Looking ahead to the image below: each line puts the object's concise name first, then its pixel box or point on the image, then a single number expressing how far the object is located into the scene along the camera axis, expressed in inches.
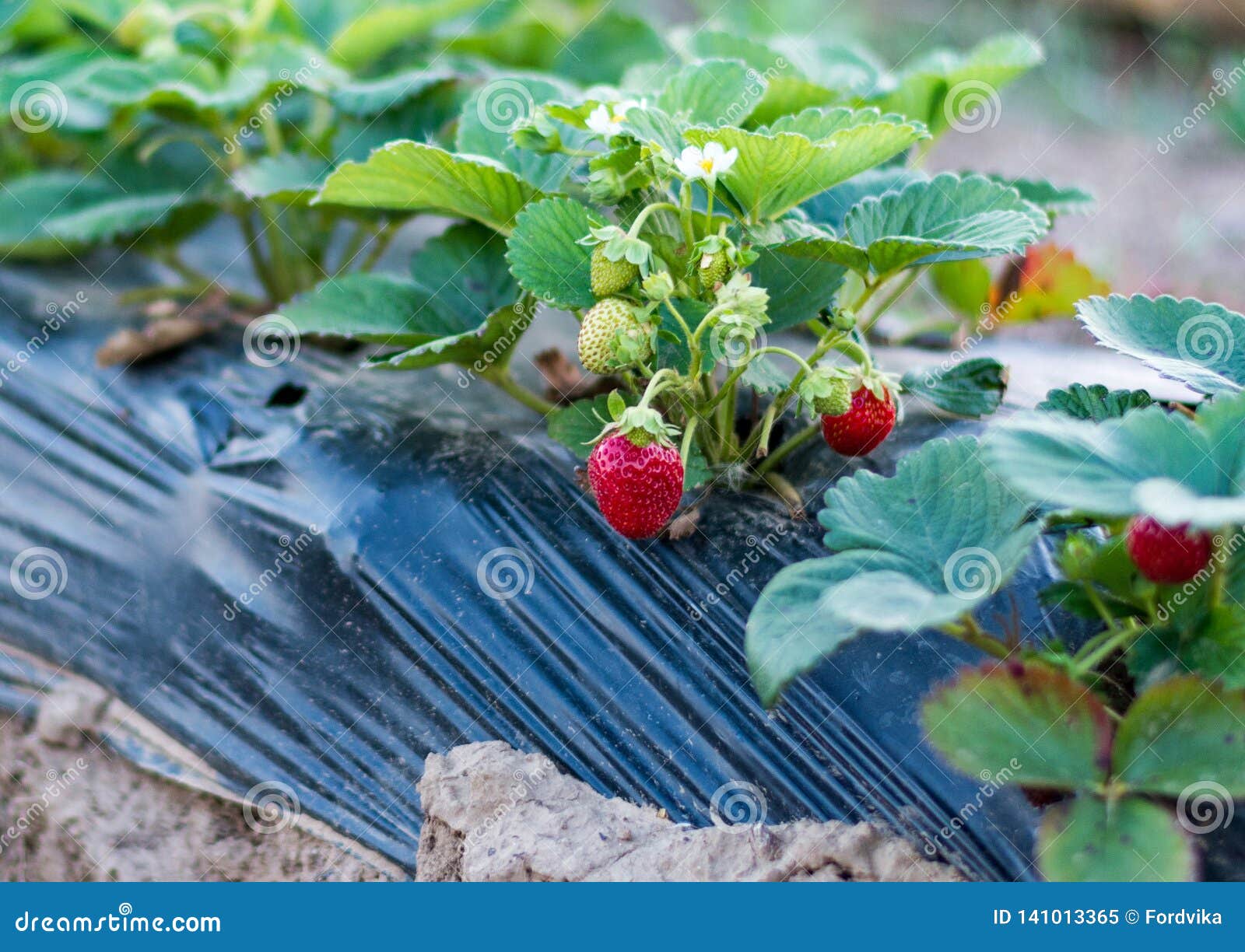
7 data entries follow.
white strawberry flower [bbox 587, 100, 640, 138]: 40.0
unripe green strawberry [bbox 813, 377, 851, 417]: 39.9
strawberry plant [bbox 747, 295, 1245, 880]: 37.4
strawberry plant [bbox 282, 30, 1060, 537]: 39.7
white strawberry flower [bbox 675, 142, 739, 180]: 39.5
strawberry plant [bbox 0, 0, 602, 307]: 46.6
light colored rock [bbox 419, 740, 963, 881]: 39.8
